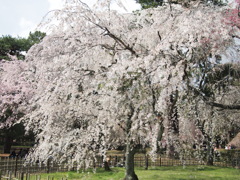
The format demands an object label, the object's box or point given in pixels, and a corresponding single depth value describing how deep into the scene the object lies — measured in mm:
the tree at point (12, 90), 13594
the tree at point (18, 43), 23628
